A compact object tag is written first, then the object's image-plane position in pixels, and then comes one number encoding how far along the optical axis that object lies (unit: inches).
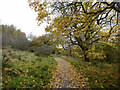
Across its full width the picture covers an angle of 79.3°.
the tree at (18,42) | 583.6
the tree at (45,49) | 519.6
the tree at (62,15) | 154.0
